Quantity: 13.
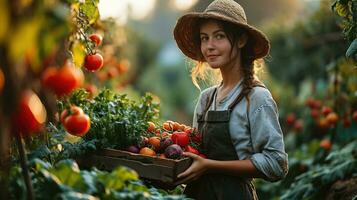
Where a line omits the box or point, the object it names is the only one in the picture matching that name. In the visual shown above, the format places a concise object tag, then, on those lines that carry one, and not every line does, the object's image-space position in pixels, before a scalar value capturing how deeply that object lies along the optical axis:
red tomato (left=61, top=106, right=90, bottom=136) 2.10
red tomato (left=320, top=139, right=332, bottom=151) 6.37
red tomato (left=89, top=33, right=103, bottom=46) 3.09
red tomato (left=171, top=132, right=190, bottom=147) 2.92
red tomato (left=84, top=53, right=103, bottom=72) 2.86
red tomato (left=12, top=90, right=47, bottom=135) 1.69
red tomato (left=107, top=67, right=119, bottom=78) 6.71
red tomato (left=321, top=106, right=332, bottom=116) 6.32
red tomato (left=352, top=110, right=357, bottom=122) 5.65
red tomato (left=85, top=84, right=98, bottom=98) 5.80
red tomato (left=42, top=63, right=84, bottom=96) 1.68
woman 2.87
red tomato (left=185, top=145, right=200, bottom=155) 2.91
